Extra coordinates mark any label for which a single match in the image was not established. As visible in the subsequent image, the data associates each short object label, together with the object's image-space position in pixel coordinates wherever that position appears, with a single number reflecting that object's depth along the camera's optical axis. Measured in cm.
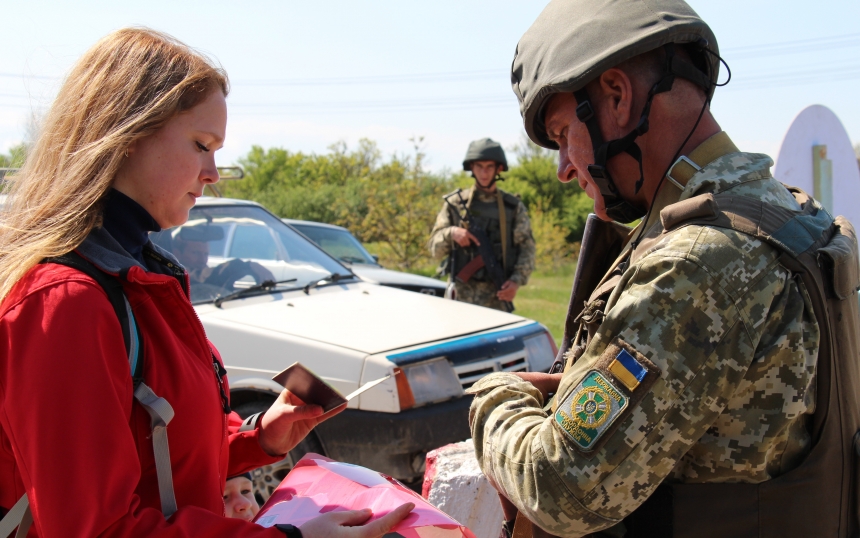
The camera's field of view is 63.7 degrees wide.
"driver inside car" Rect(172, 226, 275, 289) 419
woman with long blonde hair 123
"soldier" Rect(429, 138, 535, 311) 693
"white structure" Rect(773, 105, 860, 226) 428
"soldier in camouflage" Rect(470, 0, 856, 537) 133
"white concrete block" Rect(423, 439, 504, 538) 260
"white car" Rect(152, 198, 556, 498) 344
